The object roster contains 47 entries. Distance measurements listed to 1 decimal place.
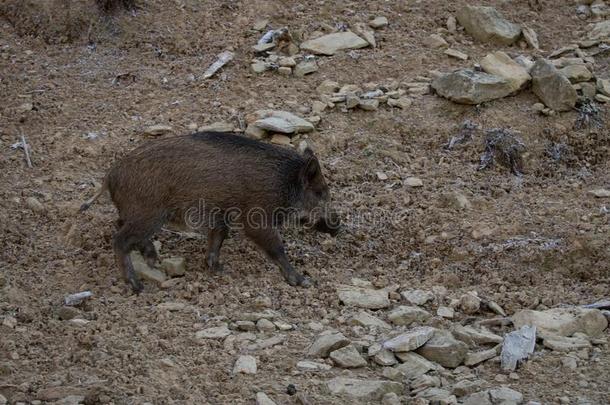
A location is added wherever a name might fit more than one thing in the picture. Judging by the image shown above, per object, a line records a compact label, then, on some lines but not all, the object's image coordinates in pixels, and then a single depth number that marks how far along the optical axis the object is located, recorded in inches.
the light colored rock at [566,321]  449.1
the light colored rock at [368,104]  652.1
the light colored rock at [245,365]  406.3
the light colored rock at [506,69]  660.7
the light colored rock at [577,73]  671.1
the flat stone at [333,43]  708.7
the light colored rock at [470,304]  484.4
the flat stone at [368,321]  467.2
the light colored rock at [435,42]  719.7
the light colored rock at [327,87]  673.6
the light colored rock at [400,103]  657.6
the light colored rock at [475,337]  442.3
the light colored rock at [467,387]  390.9
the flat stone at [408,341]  425.1
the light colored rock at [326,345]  424.8
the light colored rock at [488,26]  729.6
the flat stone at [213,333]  441.4
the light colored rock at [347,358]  416.2
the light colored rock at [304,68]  687.7
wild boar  520.7
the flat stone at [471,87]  651.5
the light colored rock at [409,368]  408.2
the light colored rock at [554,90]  650.8
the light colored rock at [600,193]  586.9
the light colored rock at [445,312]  479.5
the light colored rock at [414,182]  603.5
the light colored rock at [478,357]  422.6
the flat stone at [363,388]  386.1
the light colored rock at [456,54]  708.7
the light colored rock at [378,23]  733.9
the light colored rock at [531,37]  727.7
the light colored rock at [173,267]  531.5
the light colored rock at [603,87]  670.5
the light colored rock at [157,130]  635.5
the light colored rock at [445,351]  421.4
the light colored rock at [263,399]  376.5
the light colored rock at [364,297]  493.7
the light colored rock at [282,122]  624.4
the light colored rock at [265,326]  457.1
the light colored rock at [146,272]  523.2
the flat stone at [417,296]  496.4
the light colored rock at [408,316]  472.1
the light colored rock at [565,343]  429.4
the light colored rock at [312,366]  410.9
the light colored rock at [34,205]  570.3
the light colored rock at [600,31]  735.3
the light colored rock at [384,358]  419.2
